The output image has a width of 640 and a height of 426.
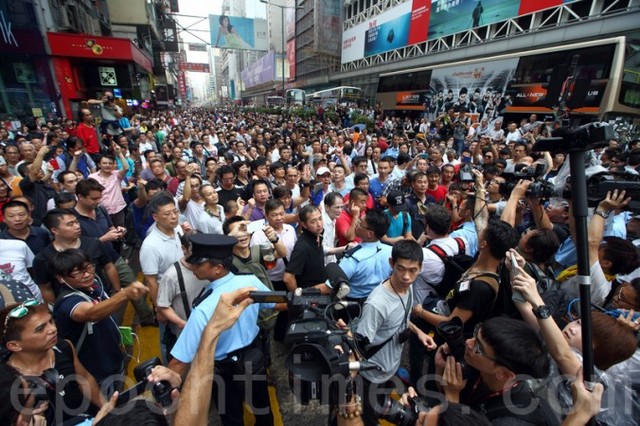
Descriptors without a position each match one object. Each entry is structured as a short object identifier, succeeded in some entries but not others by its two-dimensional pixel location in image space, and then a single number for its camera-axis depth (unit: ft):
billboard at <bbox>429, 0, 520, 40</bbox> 59.67
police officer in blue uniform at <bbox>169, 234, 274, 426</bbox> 6.12
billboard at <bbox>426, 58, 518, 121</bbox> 46.03
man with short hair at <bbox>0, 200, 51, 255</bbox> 10.14
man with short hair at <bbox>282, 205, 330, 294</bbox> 10.00
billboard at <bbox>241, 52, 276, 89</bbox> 203.31
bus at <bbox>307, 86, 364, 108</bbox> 104.56
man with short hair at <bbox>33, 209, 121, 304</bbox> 9.23
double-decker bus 33.04
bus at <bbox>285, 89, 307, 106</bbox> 136.92
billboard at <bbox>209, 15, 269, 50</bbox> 96.17
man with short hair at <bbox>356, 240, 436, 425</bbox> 7.36
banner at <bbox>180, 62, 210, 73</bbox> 131.13
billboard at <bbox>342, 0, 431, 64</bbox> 83.92
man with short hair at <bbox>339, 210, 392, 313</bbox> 9.29
